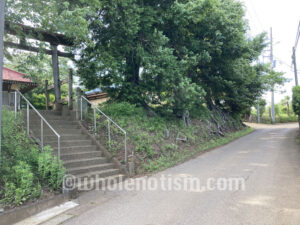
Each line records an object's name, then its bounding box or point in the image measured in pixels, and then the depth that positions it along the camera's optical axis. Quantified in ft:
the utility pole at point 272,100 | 101.69
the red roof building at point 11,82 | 35.53
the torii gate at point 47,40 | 24.02
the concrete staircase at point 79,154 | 20.67
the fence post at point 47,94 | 35.30
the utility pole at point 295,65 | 56.26
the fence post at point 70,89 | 31.73
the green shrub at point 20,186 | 13.84
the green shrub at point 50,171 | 16.43
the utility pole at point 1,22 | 14.12
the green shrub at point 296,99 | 41.60
